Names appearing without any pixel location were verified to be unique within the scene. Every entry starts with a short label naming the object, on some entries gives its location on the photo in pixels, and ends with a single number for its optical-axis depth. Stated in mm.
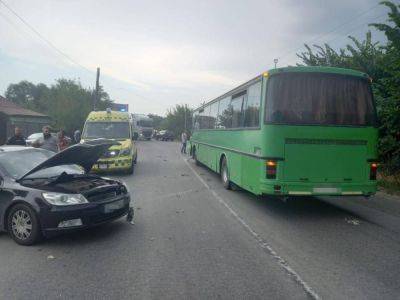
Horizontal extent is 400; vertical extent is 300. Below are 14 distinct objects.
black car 6277
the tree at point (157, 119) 124756
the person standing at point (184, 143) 30906
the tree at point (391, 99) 10945
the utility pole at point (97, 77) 41300
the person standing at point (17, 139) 12633
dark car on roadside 66875
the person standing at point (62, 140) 14422
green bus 8297
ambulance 14797
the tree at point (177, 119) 81312
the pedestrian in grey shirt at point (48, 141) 12539
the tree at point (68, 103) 41969
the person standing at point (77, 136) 15462
